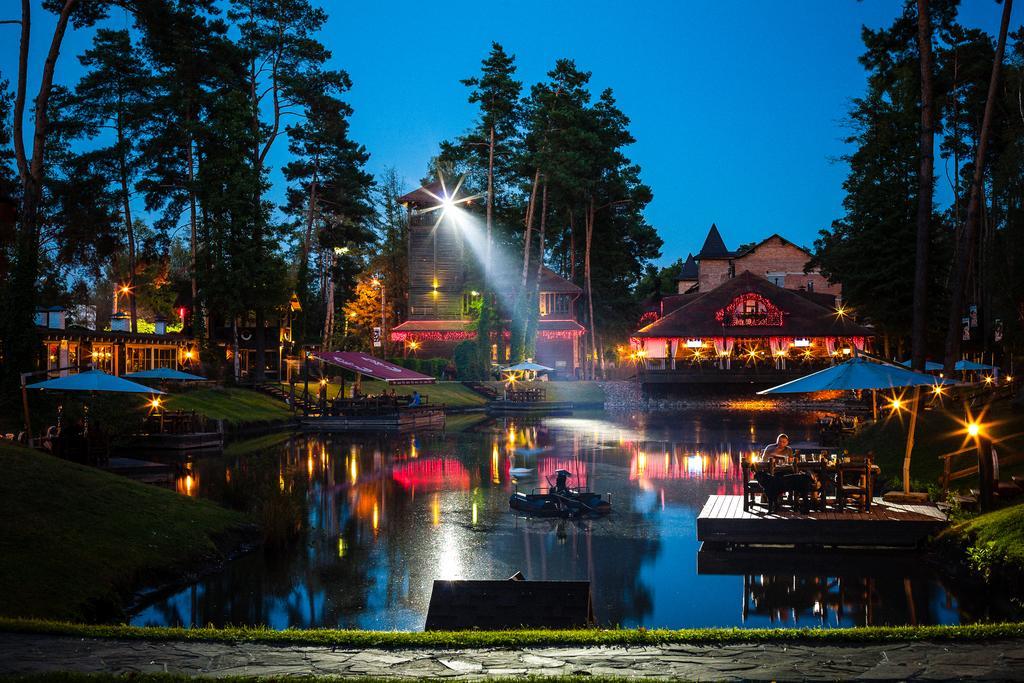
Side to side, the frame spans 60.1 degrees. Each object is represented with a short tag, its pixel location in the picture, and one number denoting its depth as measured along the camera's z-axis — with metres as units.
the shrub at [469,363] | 63.88
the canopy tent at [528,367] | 58.50
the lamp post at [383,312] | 77.32
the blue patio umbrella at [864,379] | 16.81
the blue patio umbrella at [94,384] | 24.53
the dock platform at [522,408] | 53.97
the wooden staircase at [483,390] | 60.56
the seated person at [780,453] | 16.39
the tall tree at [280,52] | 53.47
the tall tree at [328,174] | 56.69
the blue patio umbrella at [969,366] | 36.27
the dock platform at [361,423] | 41.41
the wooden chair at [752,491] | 16.12
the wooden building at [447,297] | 73.38
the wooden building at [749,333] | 64.38
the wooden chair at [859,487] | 15.44
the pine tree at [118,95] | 48.88
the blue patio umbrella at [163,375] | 33.97
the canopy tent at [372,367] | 40.62
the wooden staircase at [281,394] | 45.41
